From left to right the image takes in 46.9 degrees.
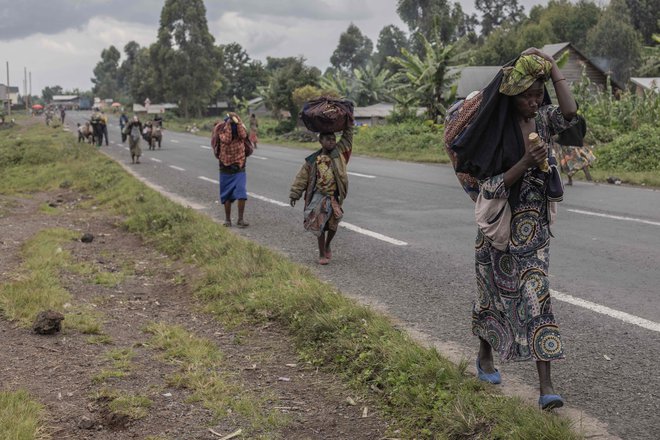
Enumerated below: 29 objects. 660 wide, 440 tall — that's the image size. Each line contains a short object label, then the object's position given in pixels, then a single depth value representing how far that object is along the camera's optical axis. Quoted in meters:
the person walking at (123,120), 35.59
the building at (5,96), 125.03
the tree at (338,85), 51.12
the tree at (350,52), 128.62
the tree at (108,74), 169.38
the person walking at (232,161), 11.17
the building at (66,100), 184.07
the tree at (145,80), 91.62
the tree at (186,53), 85.31
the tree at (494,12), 95.06
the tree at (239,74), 100.44
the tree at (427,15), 69.88
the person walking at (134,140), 24.45
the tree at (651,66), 37.53
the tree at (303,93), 48.08
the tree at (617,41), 62.94
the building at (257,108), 86.91
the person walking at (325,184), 8.04
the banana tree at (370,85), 60.91
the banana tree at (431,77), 28.61
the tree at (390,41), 115.81
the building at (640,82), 45.44
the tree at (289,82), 51.41
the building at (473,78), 48.81
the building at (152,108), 103.70
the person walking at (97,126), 34.81
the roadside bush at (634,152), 18.10
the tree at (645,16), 66.12
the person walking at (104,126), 35.75
